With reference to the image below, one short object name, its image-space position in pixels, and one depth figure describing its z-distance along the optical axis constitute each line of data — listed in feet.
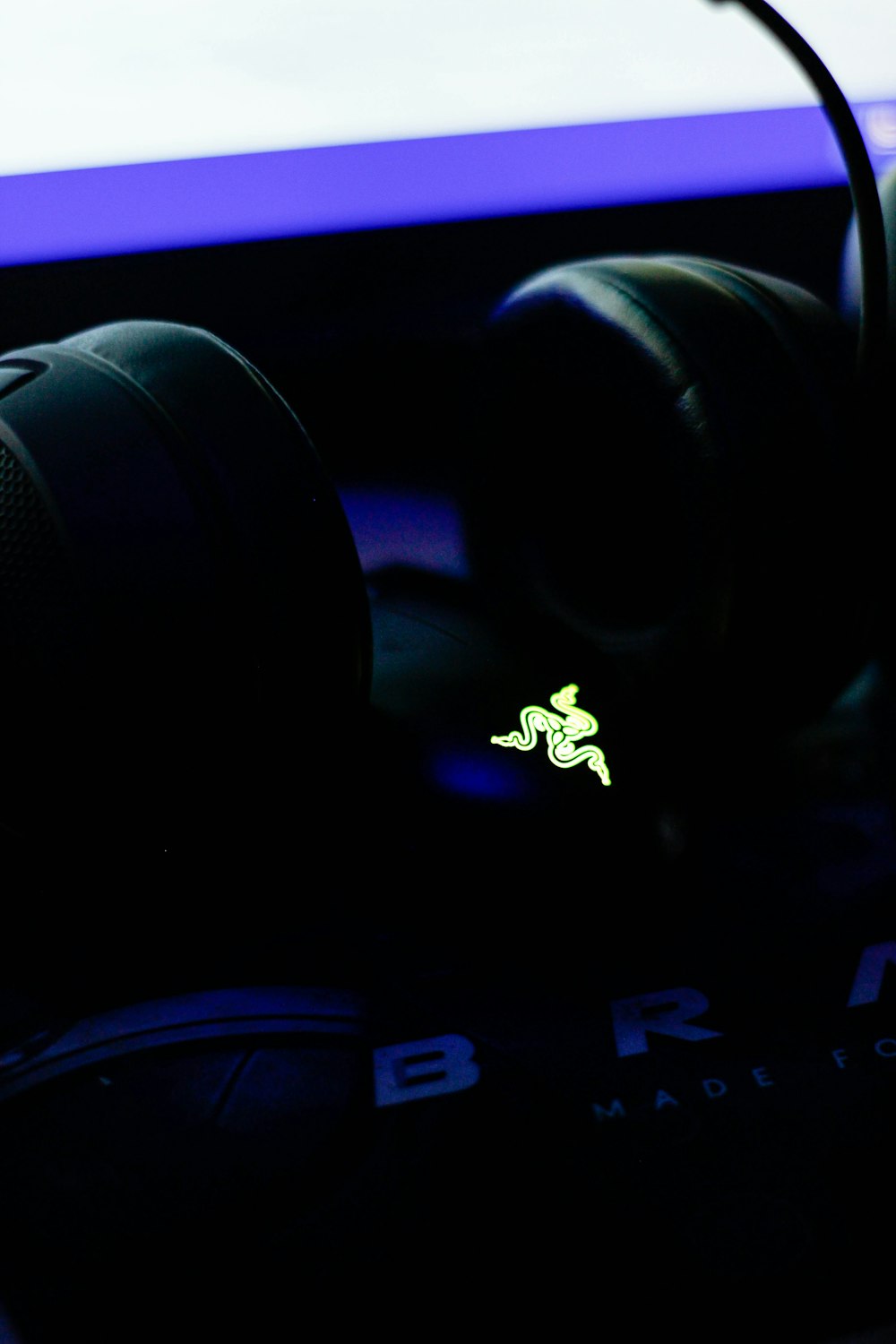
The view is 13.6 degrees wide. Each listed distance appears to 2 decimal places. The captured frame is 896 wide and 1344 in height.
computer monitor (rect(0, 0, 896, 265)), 2.51
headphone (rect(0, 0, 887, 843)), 2.05
